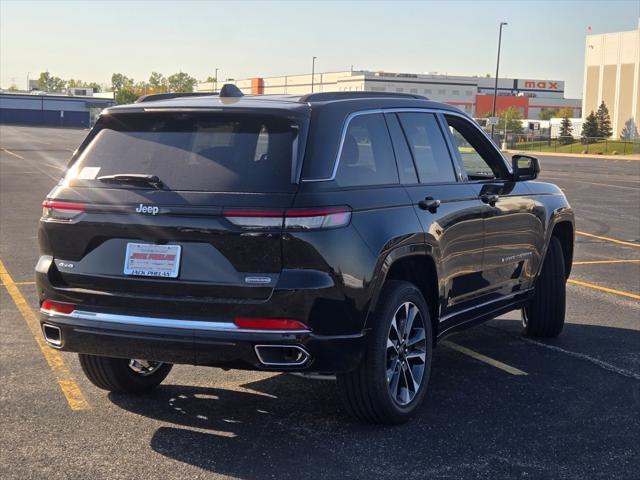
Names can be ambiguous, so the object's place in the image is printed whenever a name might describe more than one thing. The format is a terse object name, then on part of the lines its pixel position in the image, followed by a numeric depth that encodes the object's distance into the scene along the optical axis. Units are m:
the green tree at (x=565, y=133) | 84.50
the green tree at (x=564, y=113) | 138.68
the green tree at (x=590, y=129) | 84.12
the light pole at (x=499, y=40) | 75.14
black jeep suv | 4.71
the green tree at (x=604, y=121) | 87.44
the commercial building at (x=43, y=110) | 166.50
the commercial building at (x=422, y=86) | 135.38
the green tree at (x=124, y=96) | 161.00
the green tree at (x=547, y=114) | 166.57
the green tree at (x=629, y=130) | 92.45
